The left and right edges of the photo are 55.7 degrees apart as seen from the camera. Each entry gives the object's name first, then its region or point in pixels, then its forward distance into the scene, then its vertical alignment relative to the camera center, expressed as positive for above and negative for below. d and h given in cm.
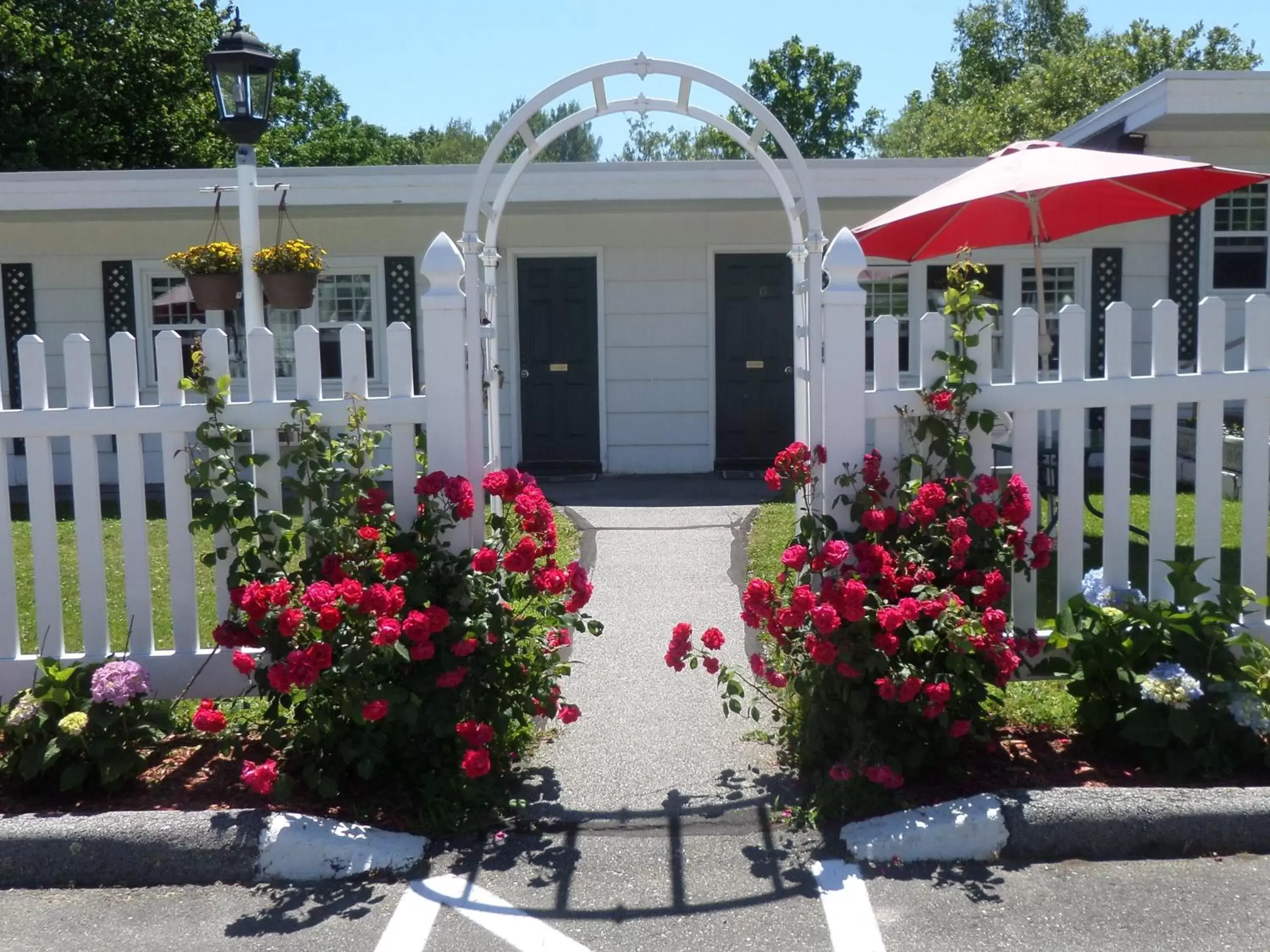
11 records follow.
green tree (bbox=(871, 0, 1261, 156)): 3147 +872
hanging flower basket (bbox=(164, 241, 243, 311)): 786 +71
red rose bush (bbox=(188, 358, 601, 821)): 369 -78
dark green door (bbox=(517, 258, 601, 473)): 1139 +8
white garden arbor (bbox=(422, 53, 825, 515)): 436 +57
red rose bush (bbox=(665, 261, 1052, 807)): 369 -75
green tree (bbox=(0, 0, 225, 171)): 2016 +531
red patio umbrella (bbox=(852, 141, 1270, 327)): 545 +84
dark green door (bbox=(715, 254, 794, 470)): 1140 +9
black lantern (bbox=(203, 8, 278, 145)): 648 +162
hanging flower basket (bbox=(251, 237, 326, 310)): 730 +66
